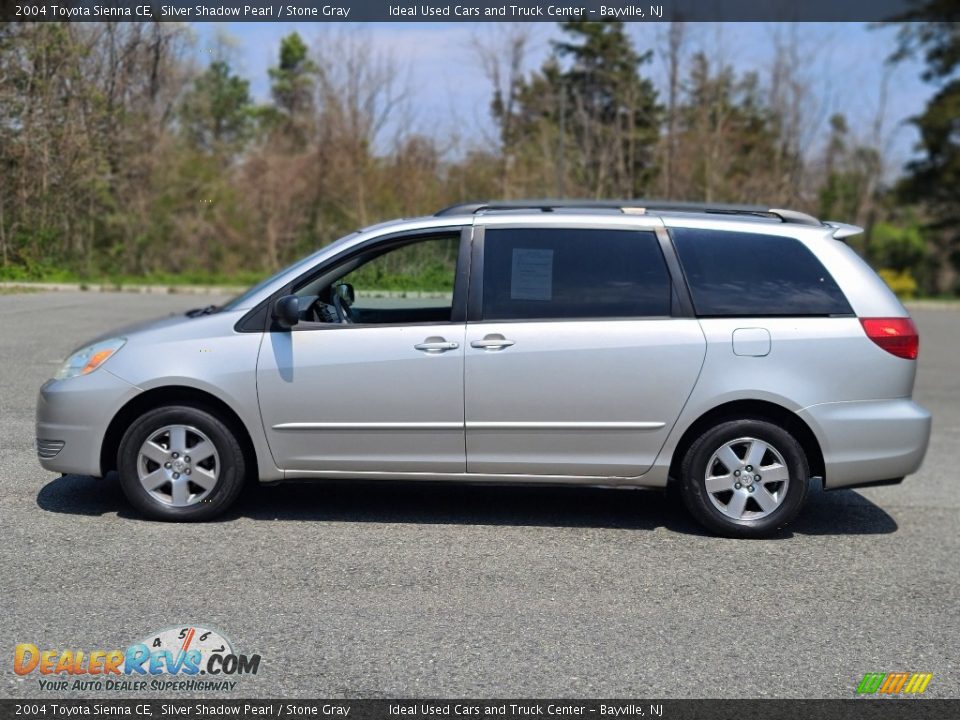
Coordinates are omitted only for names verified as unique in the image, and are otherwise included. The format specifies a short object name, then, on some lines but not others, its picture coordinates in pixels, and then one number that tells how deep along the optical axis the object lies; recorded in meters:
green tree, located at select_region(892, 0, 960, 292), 43.22
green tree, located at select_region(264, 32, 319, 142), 31.47
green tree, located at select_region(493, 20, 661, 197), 30.47
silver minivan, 5.73
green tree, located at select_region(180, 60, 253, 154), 27.95
